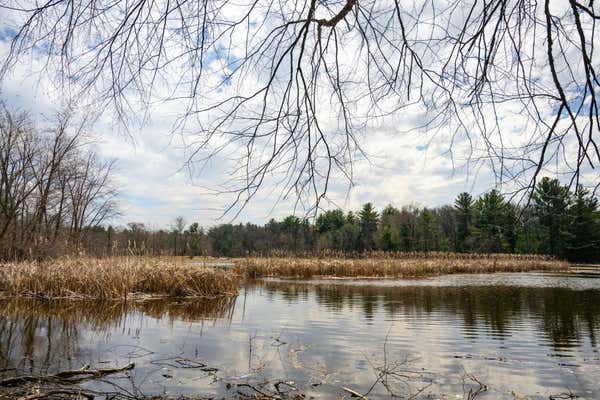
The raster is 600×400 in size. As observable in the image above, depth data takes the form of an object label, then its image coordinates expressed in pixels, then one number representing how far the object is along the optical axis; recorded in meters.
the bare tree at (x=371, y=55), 2.12
